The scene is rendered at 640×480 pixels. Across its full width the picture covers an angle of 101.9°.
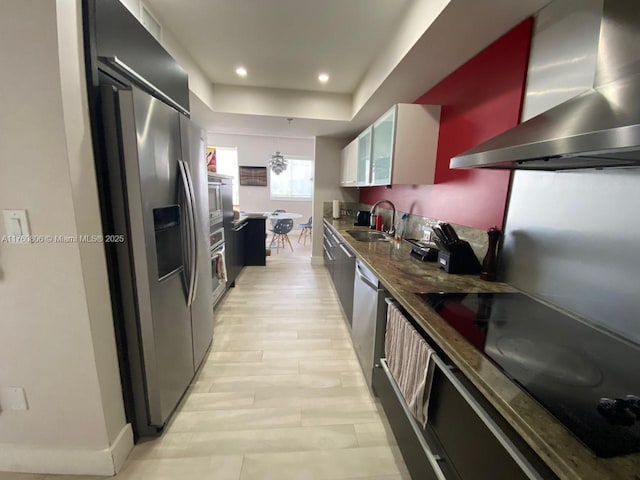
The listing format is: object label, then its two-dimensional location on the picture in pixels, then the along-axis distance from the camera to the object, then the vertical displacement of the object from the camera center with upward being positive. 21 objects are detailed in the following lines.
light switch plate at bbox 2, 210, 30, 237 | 1.07 -0.16
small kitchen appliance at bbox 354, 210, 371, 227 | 3.92 -0.36
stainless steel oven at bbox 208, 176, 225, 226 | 2.69 -0.11
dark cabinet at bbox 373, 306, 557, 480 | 0.65 -0.74
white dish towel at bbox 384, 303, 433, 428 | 1.08 -0.77
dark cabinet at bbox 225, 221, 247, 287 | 3.47 -0.87
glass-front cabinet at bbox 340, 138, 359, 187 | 3.69 +0.44
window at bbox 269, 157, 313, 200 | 7.81 +0.32
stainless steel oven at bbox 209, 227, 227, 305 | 2.70 -0.77
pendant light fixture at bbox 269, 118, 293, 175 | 6.37 +0.69
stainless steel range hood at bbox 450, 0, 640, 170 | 0.67 +0.25
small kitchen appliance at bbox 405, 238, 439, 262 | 1.96 -0.42
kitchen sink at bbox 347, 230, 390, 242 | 2.87 -0.48
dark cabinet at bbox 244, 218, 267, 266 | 4.57 -0.90
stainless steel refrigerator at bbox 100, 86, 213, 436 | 1.21 -0.29
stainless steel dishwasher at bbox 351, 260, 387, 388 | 1.62 -0.85
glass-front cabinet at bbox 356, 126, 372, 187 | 3.05 +0.45
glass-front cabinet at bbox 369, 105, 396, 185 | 2.36 +0.46
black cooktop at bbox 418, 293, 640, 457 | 0.58 -0.50
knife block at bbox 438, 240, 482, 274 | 1.66 -0.39
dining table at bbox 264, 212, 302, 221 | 5.52 -0.52
